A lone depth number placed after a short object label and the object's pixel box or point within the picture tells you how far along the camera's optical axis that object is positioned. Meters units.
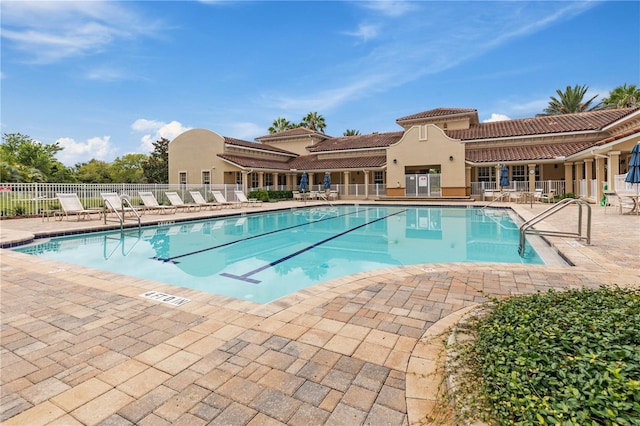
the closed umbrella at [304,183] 26.36
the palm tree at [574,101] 41.87
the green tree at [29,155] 30.34
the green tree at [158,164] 40.81
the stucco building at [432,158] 22.39
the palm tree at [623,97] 36.81
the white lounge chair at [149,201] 16.34
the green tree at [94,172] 45.76
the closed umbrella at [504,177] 21.22
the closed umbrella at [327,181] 26.22
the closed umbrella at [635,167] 11.72
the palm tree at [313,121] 48.59
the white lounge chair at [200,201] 18.88
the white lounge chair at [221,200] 20.52
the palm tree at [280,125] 49.47
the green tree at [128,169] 50.06
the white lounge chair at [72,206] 13.68
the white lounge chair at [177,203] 17.51
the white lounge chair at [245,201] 21.29
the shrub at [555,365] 1.58
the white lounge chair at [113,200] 13.39
